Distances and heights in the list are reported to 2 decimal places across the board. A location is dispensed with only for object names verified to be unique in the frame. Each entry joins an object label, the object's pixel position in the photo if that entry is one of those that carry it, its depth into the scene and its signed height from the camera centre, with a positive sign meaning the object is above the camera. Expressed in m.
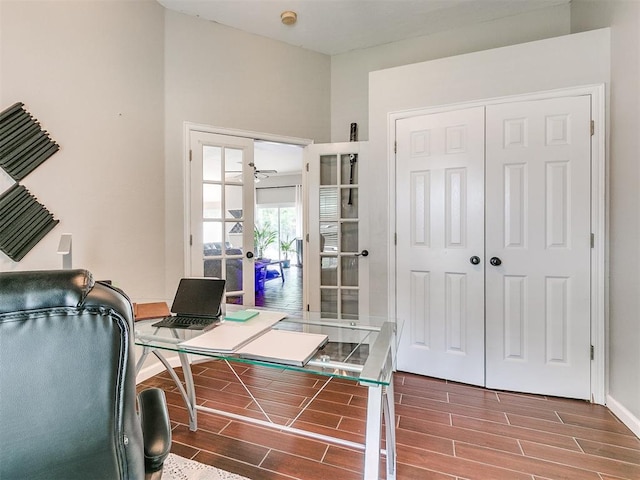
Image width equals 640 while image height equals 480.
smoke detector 2.79 +1.96
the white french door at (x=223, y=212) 2.89 +0.25
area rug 1.51 -1.13
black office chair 0.52 -0.24
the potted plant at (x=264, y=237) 9.31 +0.02
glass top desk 0.95 -0.42
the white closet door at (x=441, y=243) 2.43 -0.04
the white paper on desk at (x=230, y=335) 1.15 -0.39
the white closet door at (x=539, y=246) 2.19 -0.06
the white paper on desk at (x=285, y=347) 1.07 -0.40
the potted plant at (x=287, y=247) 9.81 -0.29
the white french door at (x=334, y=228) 3.21 +0.10
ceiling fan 6.84 +1.45
